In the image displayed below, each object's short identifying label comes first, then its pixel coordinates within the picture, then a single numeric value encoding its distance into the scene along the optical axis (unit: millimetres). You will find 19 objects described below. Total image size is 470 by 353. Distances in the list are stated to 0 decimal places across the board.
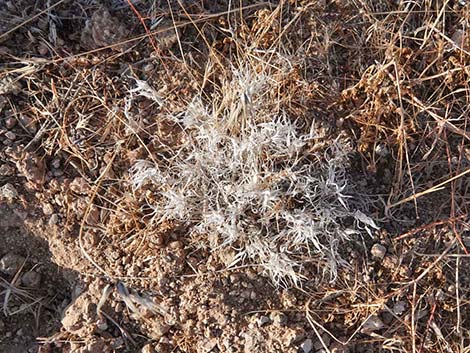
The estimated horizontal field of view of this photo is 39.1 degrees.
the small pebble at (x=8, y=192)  436
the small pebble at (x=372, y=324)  412
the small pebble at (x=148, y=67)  447
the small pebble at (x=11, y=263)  438
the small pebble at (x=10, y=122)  442
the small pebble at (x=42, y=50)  451
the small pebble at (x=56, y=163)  439
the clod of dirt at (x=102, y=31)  442
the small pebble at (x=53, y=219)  436
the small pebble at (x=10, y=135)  440
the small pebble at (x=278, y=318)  406
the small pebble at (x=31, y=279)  439
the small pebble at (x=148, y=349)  416
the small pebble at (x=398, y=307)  415
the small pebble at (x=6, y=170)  439
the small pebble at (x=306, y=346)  406
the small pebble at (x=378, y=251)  414
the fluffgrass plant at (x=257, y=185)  409
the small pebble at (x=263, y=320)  408
